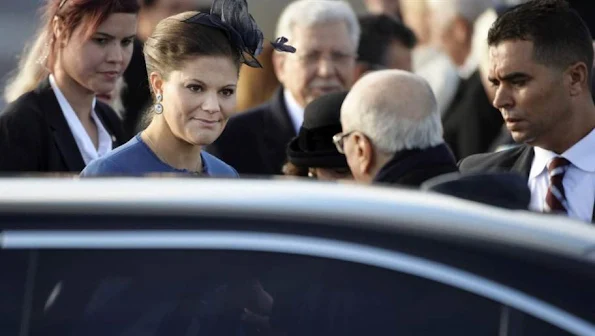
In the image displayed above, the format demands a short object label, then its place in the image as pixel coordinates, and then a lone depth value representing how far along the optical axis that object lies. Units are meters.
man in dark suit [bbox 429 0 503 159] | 17.91
